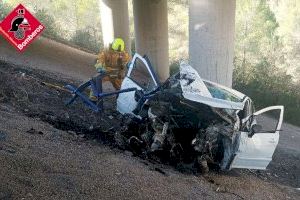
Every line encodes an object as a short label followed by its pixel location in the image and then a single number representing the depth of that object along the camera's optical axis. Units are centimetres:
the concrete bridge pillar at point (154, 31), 2414
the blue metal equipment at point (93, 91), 1048
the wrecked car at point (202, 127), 795
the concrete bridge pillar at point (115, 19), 2464
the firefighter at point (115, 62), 1174
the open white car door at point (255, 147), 808
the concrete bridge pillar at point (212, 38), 1309
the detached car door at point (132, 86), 929
